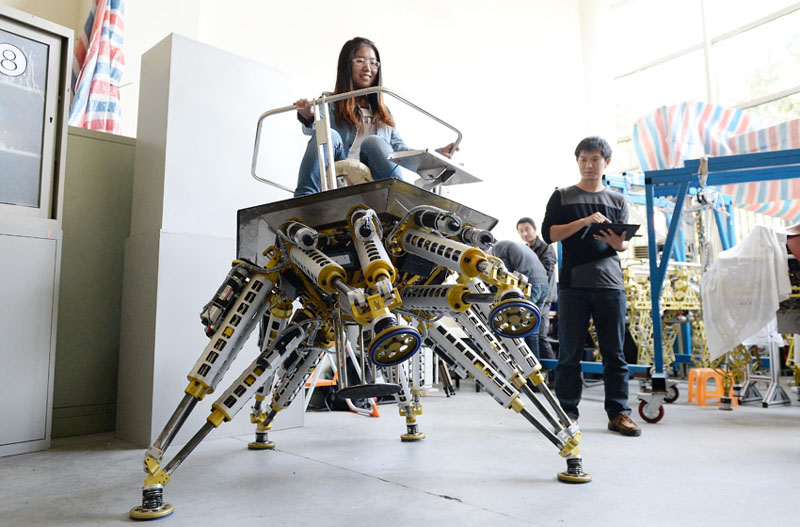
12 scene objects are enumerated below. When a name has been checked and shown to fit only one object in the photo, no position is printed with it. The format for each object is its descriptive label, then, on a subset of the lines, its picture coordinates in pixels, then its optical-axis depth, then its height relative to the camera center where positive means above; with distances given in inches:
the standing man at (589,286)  115.9 +7.0
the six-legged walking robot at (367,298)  52.7 +2.4
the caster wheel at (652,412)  124.8 -20.7
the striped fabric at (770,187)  152.4 +44.1
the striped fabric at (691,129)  172.6 +58.7
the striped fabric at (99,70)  147.3 +68.5
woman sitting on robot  75.1 +27.5
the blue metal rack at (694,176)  124.7 +33.7
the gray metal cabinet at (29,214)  94.8 +19.0
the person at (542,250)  232.5 +28.8
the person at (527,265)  201.9 +19.7
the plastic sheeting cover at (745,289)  132.6 +7.1
